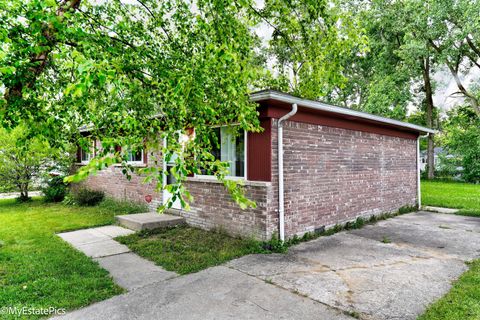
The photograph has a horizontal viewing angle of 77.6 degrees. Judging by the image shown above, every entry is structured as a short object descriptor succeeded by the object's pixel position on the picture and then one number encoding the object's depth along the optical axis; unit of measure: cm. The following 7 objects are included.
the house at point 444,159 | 2148
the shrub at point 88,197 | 1041
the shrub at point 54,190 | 1148
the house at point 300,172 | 539
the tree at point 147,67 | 301
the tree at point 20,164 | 1054
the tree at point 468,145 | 1897
